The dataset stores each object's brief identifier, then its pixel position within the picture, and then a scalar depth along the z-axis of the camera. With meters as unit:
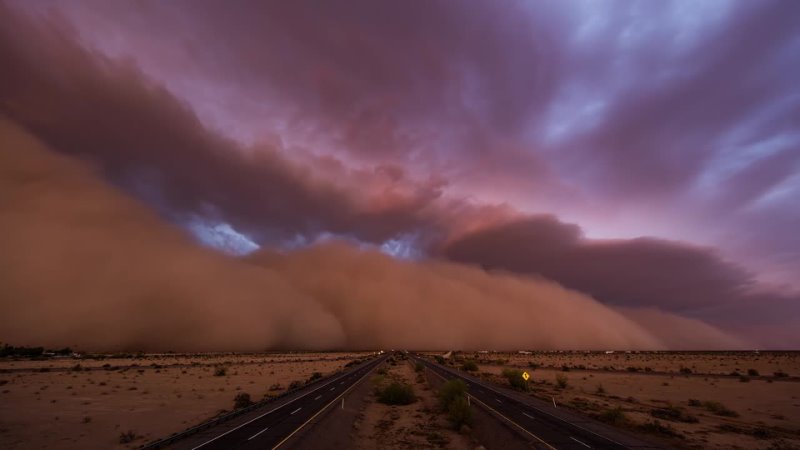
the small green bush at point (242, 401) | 33.23
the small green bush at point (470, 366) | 80.72
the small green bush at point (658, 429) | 24.45
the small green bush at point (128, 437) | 21.92
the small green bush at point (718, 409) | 32.41
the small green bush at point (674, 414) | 29.50
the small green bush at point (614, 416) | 27.75
